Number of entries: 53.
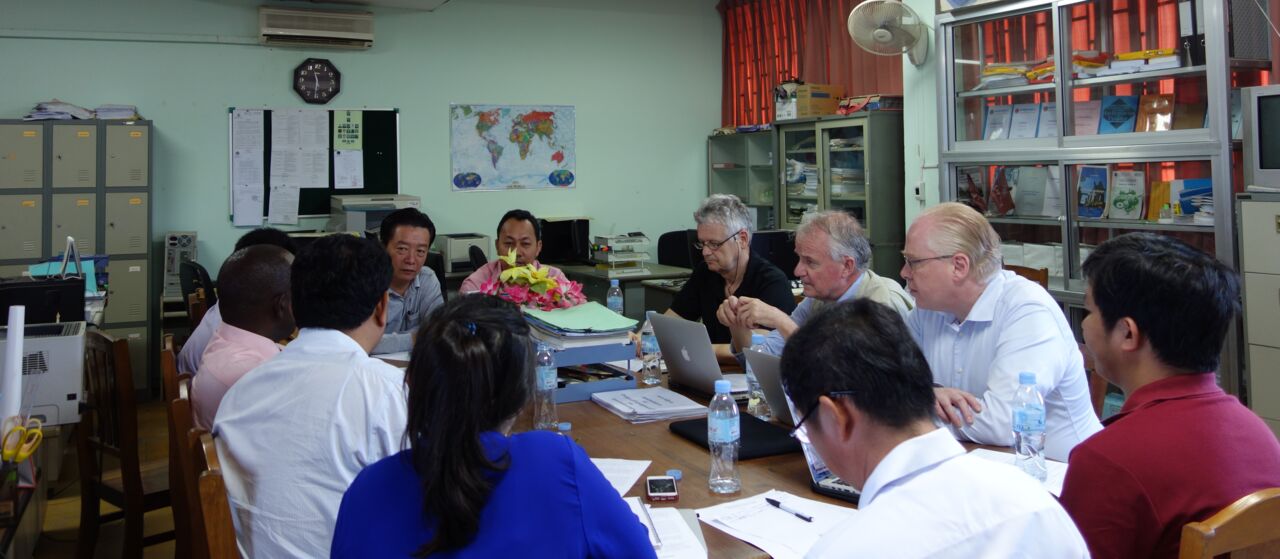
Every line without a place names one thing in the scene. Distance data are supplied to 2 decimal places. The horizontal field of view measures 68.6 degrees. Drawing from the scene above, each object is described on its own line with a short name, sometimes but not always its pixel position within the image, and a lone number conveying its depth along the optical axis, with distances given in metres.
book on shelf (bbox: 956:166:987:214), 5.44
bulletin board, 6.53
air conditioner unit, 6.40
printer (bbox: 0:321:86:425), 2.85
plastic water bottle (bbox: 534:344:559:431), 2.60
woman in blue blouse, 1.21
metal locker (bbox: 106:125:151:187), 5.91
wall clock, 6.62
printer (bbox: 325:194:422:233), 6.23
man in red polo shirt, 1.36
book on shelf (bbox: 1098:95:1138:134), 4.58
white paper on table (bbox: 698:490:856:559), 1.71
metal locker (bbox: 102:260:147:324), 6.01
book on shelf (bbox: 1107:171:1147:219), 4.55
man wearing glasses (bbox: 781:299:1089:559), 1.04
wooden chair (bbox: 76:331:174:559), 2.88
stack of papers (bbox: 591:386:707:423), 2.64
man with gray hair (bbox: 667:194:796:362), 3.54
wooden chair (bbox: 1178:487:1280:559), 1.23
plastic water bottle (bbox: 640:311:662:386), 3.17
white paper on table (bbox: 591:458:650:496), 2.06
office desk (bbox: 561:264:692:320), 6.36
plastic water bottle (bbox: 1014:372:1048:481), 2.12
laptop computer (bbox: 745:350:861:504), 1.99
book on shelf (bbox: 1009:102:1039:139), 5.06
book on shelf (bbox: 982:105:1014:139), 5.25
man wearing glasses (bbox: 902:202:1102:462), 2.23
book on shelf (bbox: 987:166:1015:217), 5.29
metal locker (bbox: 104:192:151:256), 5.96
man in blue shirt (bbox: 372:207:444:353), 3.85
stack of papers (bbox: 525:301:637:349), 2.90
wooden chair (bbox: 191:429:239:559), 1.57
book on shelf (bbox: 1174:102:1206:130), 4.22
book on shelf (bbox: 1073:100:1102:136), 4.74
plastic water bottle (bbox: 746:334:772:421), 2.62
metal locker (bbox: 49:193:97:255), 5.87
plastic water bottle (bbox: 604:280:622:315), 4.48
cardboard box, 6.60
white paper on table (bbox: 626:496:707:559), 1.67
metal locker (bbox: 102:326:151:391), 6.12
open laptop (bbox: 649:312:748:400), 2.80
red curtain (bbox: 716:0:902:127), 6.61
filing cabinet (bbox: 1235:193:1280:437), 3.75
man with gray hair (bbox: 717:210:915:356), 2.96
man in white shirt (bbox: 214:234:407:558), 1.71
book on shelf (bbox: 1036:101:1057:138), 4.93
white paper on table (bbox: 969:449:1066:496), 1.91
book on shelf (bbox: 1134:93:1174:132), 4.39
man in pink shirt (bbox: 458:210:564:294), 4.43
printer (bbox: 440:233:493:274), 6.62
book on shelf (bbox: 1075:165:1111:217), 4.71
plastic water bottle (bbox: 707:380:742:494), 2.11
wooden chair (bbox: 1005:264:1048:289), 3.90
